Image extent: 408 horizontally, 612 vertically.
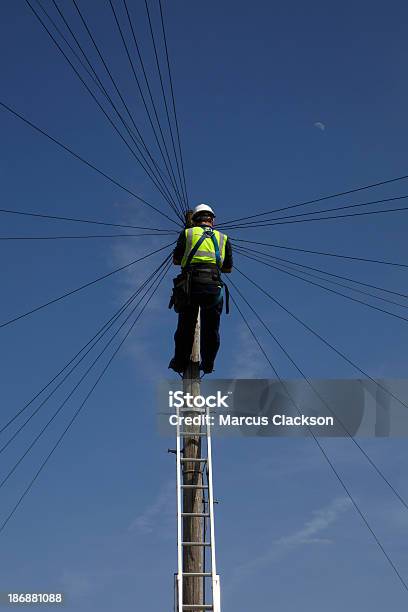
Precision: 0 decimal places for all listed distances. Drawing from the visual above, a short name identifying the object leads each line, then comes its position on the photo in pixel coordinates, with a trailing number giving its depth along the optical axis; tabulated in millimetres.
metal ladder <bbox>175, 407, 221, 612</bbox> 8156
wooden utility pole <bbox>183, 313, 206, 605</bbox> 8414
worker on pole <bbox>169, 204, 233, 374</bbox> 9477
